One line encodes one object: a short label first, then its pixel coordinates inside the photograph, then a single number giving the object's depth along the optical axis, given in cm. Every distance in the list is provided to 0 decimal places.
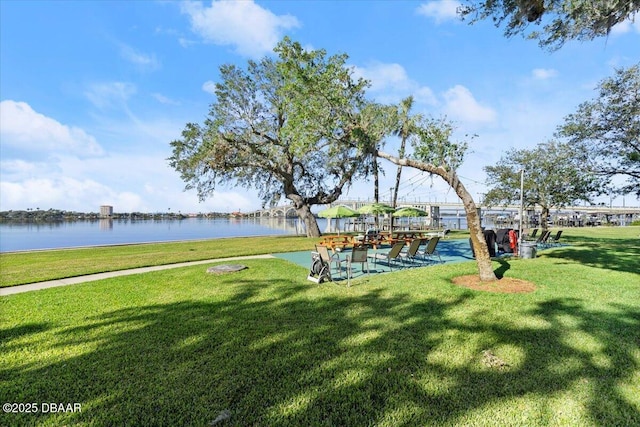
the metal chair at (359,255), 824
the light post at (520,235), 1087
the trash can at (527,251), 1087
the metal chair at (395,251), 921
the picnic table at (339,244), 1189
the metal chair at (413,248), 986
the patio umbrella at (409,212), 1799
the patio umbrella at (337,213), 1586
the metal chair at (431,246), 1019
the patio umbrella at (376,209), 1850
